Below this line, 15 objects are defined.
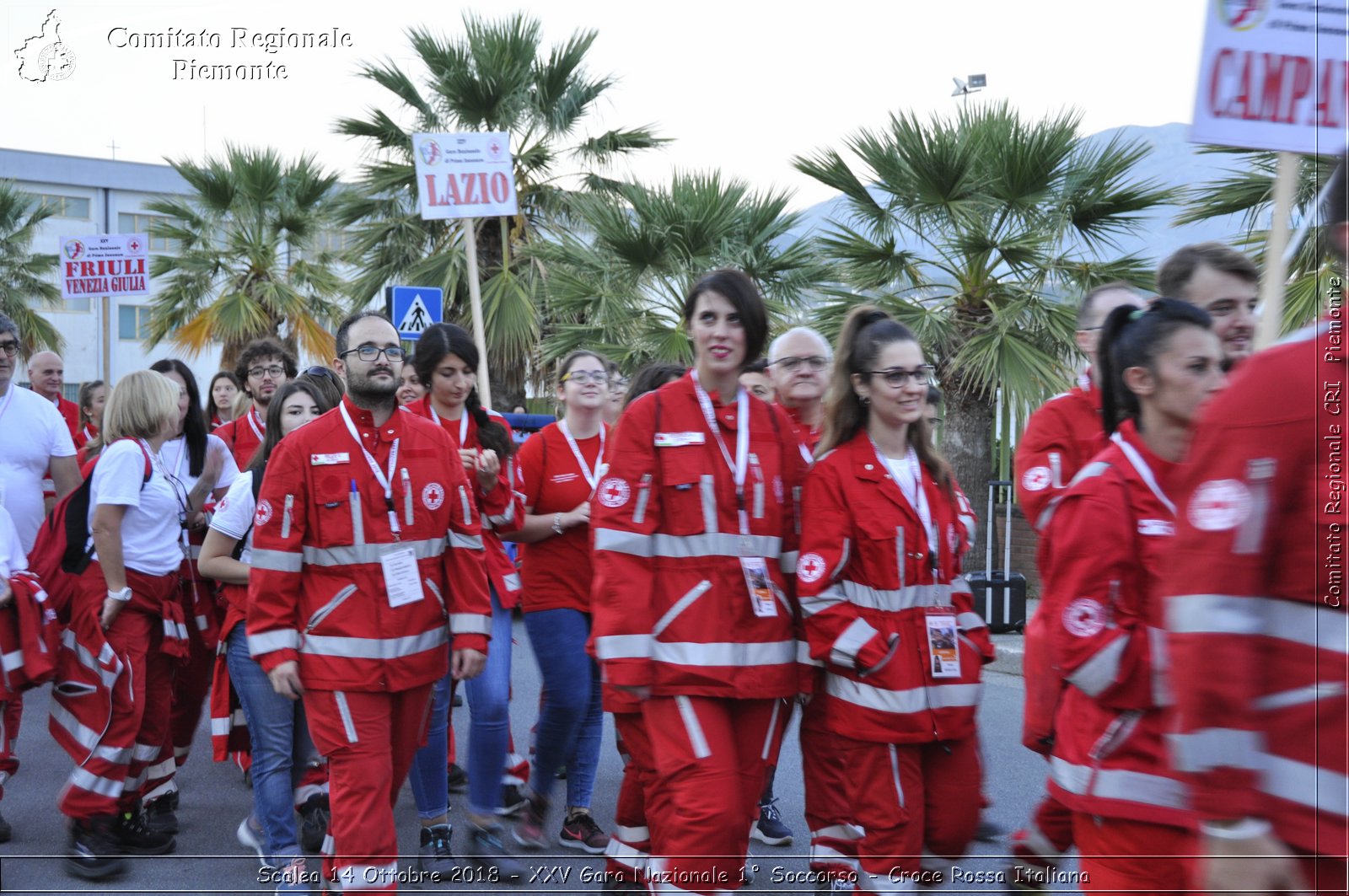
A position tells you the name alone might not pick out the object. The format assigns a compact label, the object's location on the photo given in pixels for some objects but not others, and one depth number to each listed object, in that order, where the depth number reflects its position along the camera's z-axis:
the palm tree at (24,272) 28.45
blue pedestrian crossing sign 10.51
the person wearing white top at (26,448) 6.38
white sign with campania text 3.62
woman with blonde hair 5.43
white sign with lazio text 8.41
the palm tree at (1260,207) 7.86
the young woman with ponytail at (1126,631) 2.75
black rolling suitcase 10.62
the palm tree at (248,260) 19.81
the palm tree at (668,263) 13.73
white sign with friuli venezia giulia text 12.25
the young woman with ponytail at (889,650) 3.73
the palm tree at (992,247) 11.41
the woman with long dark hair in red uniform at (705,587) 3.73
